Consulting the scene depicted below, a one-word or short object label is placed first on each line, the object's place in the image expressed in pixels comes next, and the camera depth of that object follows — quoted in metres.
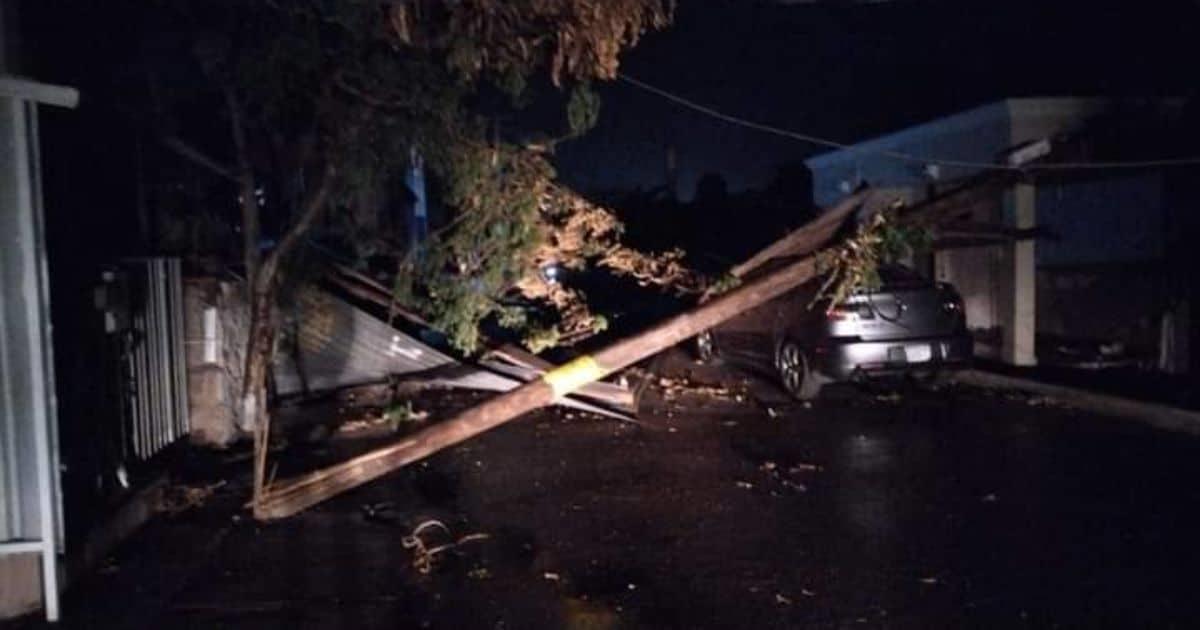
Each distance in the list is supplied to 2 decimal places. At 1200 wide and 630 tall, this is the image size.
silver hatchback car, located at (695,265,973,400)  13.11
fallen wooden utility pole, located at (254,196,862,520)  8.41
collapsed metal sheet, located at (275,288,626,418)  12.66
